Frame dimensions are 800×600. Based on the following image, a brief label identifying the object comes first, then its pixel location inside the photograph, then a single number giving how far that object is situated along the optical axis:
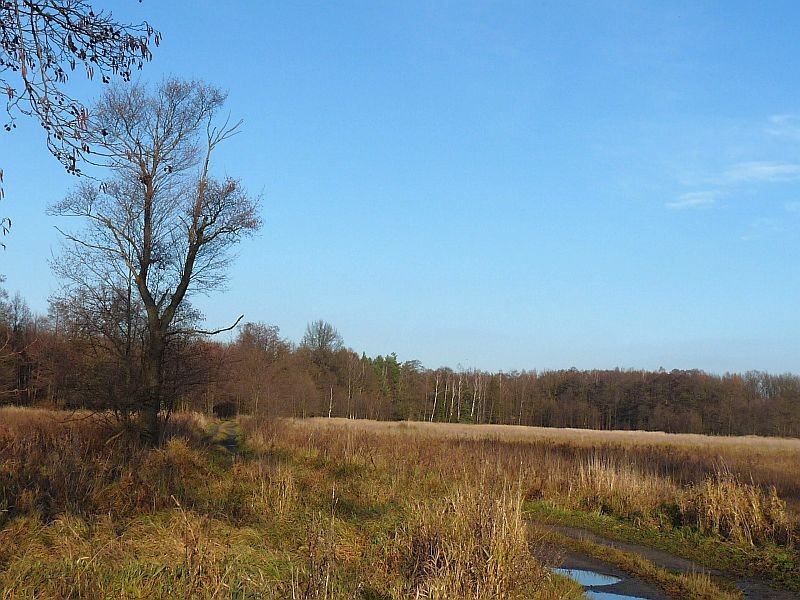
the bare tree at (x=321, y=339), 81.56
